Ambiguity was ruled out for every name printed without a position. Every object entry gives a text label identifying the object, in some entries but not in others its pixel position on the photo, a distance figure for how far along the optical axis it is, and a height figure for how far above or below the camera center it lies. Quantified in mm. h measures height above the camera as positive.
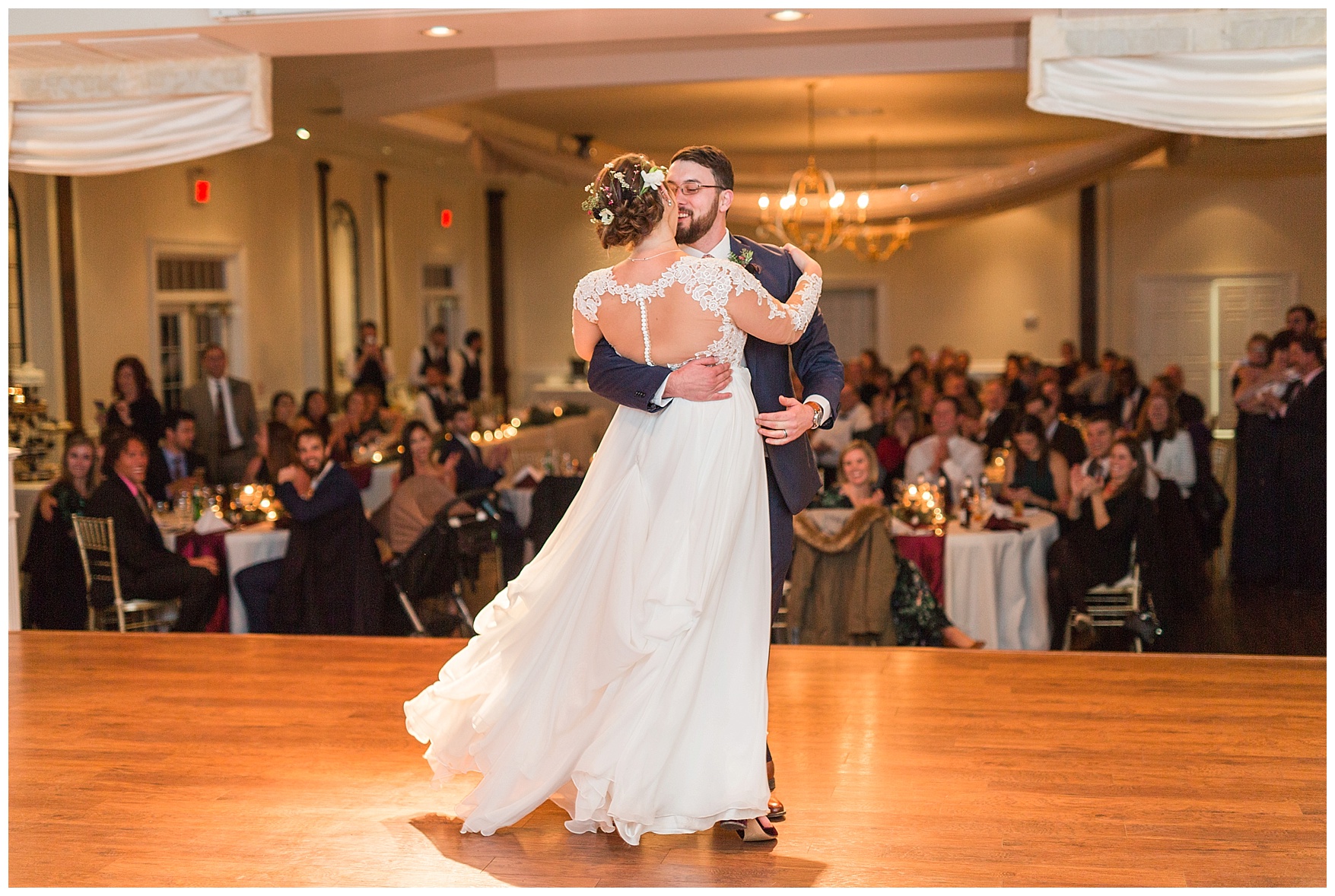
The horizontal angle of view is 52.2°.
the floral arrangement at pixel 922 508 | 6234 -713
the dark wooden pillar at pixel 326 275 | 13125 +875
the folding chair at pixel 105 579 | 6055 -945
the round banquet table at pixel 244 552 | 6309 -867
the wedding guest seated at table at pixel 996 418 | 8938 -434
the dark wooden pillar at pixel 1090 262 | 15781 +1027
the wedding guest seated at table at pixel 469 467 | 8016 -621
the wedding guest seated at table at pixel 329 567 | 5973 -893
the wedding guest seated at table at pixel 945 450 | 7598 -545
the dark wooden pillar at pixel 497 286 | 17516 +982
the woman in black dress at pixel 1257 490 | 8109 -841
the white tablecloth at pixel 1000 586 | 6004 -1041
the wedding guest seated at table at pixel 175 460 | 7820 -546
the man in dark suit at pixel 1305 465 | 7805 -679
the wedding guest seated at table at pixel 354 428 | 9258 -461
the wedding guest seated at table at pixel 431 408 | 11055 -369
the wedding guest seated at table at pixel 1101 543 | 6395 -905
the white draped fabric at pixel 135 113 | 5465 +1045
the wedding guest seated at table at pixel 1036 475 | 6953 -639
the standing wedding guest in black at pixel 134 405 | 8703 -238
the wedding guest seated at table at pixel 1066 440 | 8016 -531
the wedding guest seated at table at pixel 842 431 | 9031 -521
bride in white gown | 3010 -568
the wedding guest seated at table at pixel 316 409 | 10055 -327
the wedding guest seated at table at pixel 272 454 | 7711 -501
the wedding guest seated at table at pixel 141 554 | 6055 -829
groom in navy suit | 3070 -40
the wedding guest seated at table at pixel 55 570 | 6402 -941
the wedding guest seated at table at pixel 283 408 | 9781 -306
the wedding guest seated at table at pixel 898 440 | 8484 -544
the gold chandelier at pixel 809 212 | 11070 +1181
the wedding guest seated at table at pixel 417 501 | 6473 -664
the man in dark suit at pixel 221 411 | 9633 -318
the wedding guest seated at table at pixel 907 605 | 5691 -1049
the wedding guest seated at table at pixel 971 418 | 8594 -423
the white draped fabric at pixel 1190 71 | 4762 +993
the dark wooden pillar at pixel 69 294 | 9555 +529
